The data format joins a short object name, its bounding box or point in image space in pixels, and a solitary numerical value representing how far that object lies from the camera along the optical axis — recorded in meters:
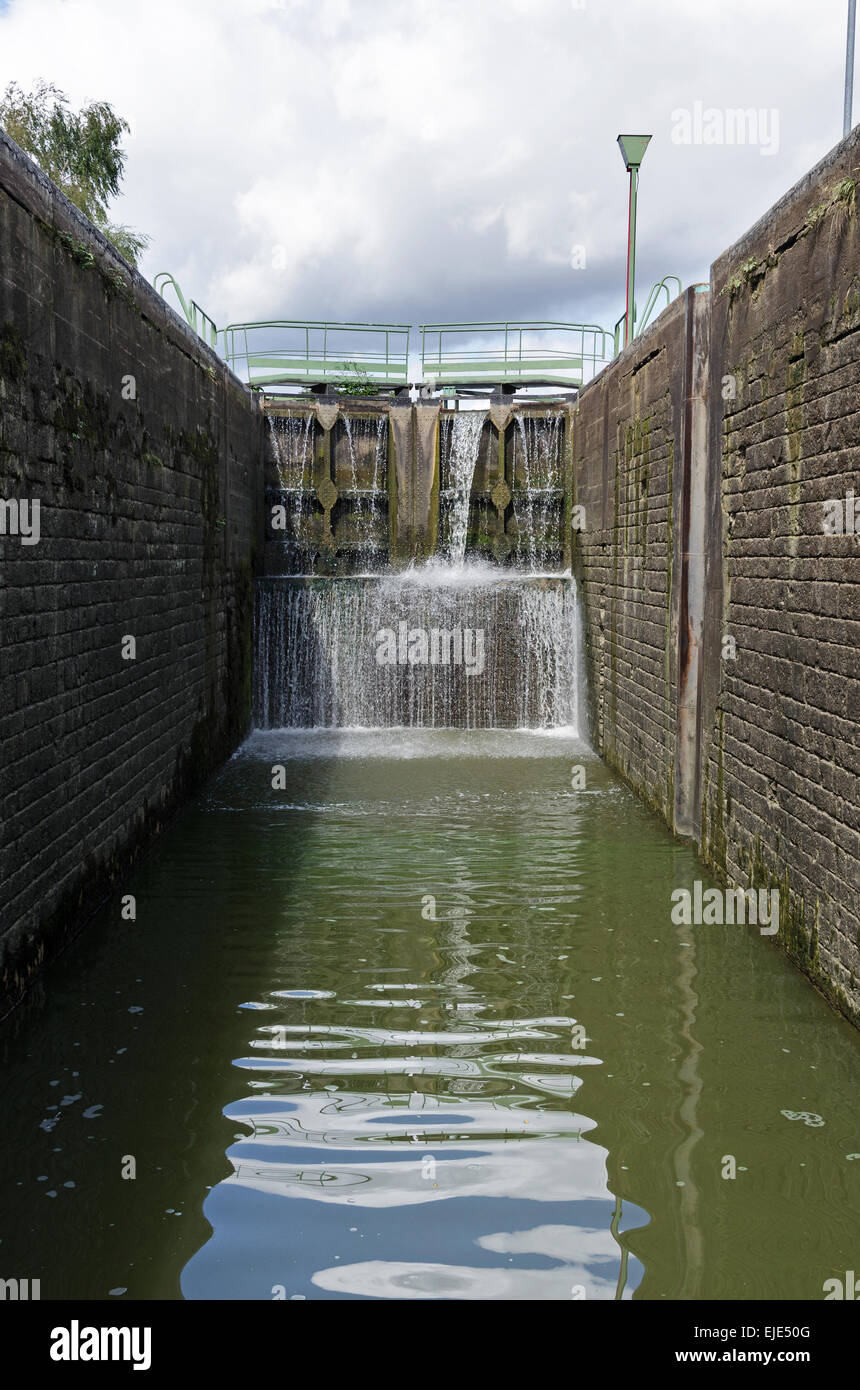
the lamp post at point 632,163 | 12.77
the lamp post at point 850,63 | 11.69
